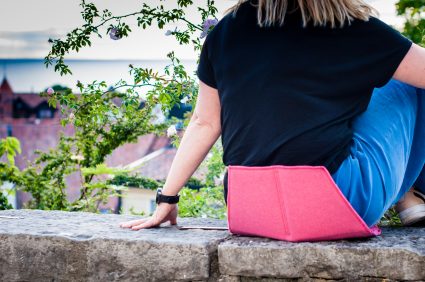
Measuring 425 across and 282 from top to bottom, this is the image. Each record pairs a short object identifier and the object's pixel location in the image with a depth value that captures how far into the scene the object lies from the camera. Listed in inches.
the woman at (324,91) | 73.0
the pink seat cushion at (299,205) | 72.2
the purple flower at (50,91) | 132.8
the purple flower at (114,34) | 126.1
